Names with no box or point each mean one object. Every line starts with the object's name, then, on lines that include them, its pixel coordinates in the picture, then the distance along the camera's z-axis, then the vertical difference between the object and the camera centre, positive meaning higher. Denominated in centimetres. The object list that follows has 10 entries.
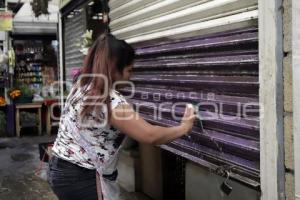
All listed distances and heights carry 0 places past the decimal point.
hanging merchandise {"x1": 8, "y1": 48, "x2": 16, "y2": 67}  897 +109
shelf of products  999 +108
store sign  861 +206
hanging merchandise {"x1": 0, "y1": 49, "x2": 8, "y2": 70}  873 +103
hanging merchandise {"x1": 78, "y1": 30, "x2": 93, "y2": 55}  519 +91
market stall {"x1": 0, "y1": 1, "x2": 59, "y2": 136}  861 +85
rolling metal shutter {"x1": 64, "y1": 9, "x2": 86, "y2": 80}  594 +119
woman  190 -22
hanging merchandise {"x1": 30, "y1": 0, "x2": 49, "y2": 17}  803 +229
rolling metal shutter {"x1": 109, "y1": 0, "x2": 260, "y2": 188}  230 +18
